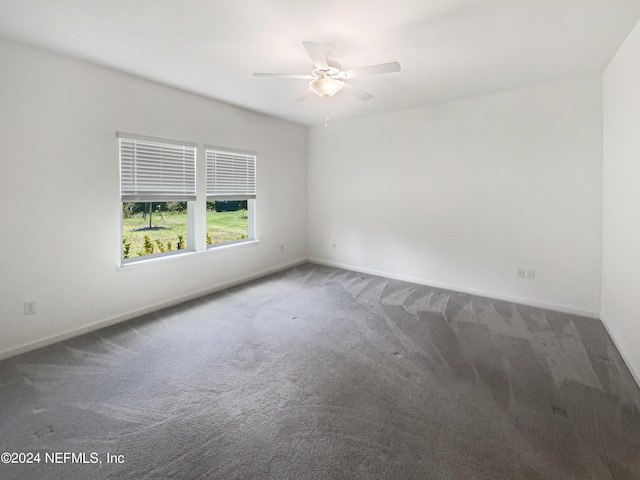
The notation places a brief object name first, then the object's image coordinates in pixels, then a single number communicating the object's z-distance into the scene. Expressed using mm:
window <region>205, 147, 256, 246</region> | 4270
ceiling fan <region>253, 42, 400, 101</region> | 2295
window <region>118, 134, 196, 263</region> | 3371
